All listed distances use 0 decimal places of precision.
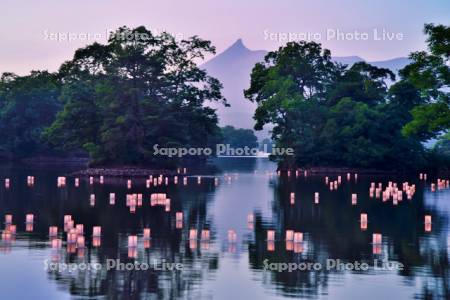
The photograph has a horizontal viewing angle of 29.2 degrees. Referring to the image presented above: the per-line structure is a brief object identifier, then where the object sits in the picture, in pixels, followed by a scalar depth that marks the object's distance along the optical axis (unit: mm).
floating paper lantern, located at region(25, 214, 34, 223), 45375
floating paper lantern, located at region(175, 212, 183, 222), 47725
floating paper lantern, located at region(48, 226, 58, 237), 39938
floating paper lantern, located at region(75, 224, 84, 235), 38288
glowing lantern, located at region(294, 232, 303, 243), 38219
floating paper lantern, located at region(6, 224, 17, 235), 40819
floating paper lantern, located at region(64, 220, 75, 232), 40531
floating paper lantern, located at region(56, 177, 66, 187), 78481
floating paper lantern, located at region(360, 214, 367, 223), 47719
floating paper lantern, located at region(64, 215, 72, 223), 41944
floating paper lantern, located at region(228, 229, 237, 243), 38891
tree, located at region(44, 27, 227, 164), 103312
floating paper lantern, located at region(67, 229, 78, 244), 36688
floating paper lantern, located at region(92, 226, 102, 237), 39103
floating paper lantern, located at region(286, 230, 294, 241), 38562
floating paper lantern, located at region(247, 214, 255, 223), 48406
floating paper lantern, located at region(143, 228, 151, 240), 38750
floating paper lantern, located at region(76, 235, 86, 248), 35656
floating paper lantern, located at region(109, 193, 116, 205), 59100
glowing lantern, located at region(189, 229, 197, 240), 39106
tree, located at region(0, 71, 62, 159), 156300
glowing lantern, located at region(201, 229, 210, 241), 39397
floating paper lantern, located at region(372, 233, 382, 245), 38469
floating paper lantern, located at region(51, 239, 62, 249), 35125
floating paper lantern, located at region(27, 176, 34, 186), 80262
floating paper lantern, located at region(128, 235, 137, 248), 36031
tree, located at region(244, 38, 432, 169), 115250
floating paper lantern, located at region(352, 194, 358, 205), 62494
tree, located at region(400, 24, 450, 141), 74438
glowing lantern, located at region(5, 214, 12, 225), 44166
